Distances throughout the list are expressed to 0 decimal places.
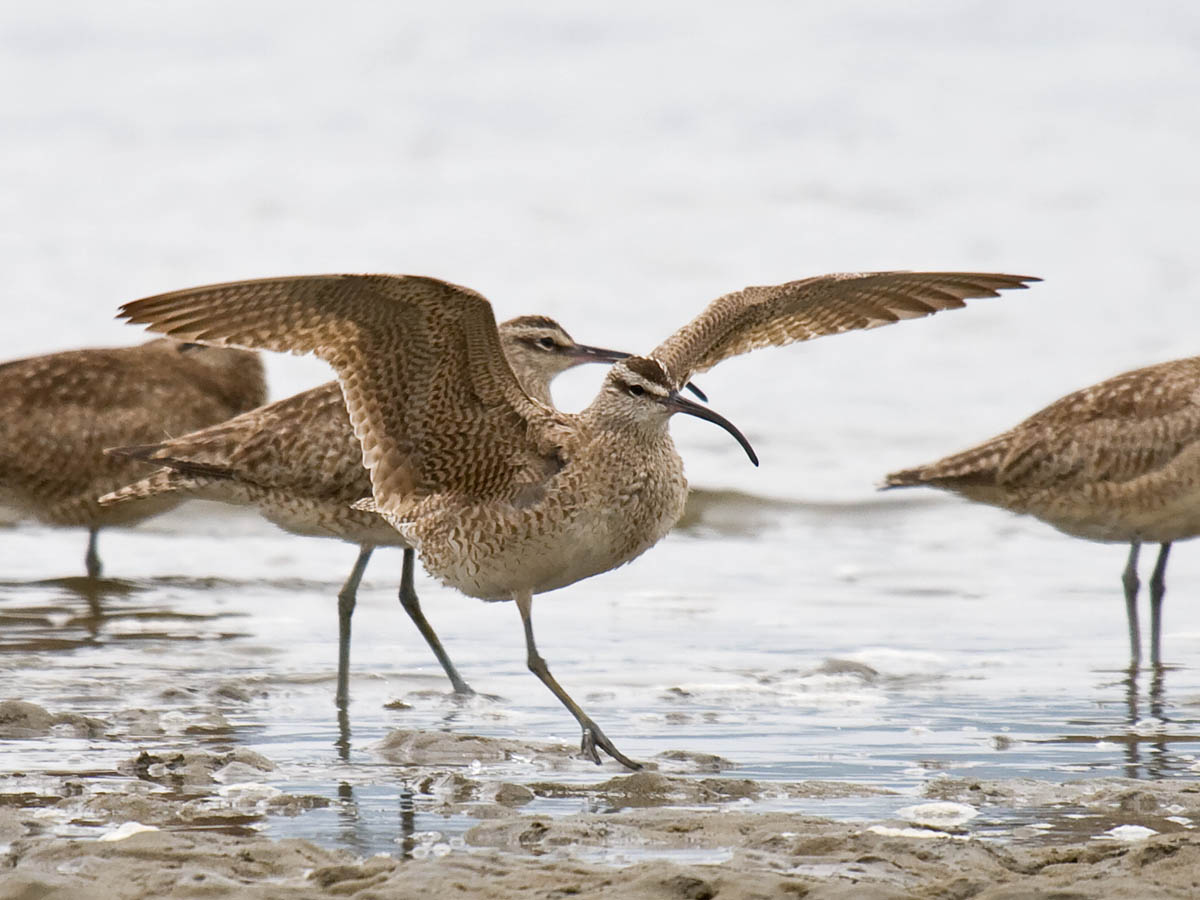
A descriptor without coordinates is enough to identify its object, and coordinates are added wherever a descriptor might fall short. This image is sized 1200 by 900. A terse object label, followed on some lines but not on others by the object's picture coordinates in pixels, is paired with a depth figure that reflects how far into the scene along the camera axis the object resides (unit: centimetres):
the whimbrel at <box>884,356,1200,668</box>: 1689
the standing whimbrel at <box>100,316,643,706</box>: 1511
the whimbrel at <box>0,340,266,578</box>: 1908
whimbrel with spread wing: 1195
